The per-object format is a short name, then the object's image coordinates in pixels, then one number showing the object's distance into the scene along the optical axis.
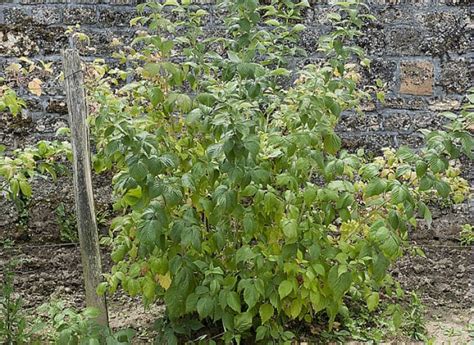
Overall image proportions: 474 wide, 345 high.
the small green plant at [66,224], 4.13
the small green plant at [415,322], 3.31
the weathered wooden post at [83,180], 2.86
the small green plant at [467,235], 4.15
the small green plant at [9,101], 2.92
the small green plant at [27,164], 2.85
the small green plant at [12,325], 3.03
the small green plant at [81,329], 2.54
